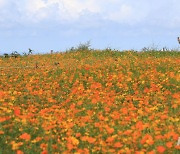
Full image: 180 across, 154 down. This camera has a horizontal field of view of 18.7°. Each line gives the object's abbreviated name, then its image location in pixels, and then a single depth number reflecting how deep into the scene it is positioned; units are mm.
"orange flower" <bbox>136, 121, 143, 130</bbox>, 10035
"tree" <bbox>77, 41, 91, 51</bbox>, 44840
